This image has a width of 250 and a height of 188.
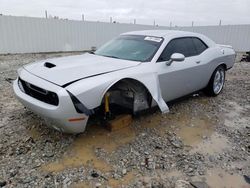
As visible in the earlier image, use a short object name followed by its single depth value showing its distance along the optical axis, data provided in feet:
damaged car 9.12
